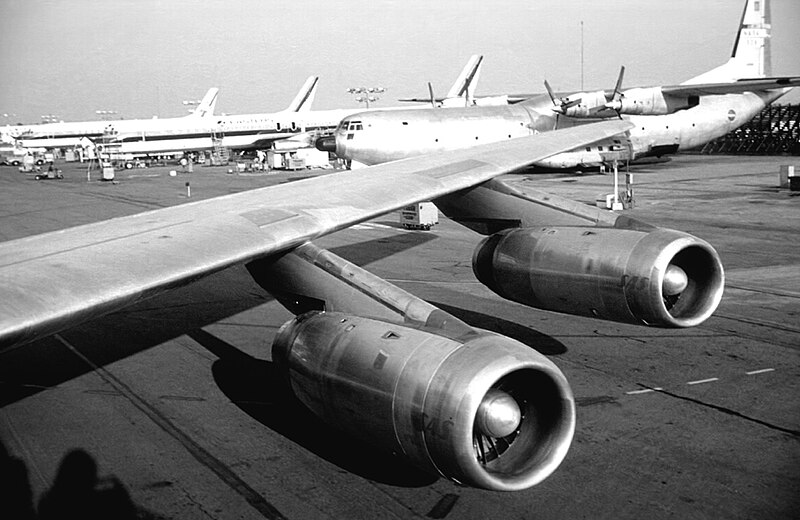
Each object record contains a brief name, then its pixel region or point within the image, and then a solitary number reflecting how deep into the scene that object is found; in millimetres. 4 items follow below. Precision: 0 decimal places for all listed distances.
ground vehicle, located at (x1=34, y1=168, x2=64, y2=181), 70325
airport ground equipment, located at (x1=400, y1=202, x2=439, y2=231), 25453
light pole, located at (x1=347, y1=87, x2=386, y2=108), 112006
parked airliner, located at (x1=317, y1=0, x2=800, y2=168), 37719
